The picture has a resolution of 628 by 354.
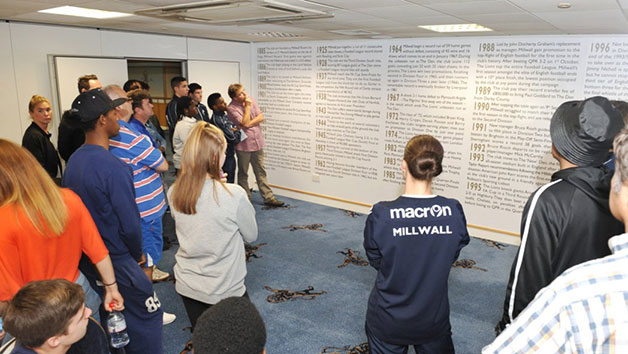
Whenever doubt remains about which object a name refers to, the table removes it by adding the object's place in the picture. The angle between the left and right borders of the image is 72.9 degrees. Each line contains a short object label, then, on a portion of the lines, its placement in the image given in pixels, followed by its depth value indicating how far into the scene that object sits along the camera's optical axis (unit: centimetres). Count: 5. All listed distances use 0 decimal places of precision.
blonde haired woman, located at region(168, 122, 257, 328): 205
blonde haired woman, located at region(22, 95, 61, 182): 343
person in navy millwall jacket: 174
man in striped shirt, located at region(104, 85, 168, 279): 270
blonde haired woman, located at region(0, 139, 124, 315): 154
